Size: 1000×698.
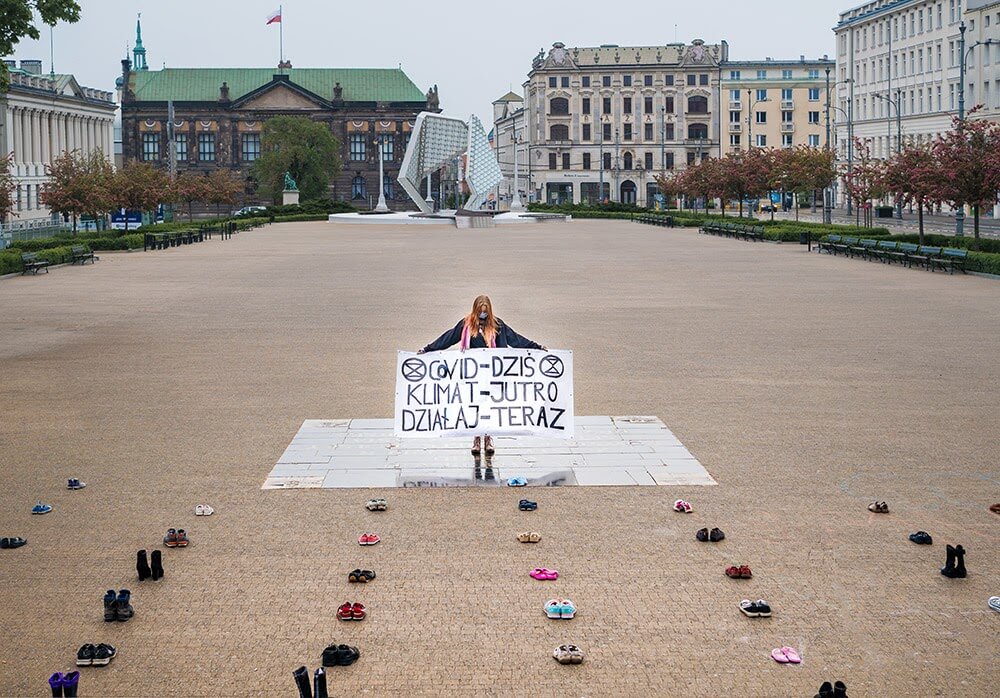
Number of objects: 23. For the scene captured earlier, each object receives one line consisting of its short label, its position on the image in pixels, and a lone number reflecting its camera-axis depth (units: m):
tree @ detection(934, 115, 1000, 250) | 45.38
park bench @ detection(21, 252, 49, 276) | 46.94
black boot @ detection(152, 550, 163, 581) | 10.82
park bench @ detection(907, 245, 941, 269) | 45.41
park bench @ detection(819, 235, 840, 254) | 57.06
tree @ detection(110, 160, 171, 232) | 68.81
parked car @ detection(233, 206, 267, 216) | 113.26
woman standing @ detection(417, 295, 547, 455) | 14.82
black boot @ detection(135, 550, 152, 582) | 10.80
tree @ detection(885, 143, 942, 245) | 47.83
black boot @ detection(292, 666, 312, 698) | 8.06
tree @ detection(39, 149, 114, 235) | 64.06
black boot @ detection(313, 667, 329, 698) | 8.03
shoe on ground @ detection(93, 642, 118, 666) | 9.07
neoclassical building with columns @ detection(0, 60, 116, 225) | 108.50
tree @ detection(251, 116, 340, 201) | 134.50
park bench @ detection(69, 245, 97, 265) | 52.88
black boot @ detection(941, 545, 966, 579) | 10.80
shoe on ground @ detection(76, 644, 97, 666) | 9.07
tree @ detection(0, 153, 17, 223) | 52.81
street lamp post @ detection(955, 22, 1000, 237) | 55.38
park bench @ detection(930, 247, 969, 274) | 43.44
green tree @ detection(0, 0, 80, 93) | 33.34
